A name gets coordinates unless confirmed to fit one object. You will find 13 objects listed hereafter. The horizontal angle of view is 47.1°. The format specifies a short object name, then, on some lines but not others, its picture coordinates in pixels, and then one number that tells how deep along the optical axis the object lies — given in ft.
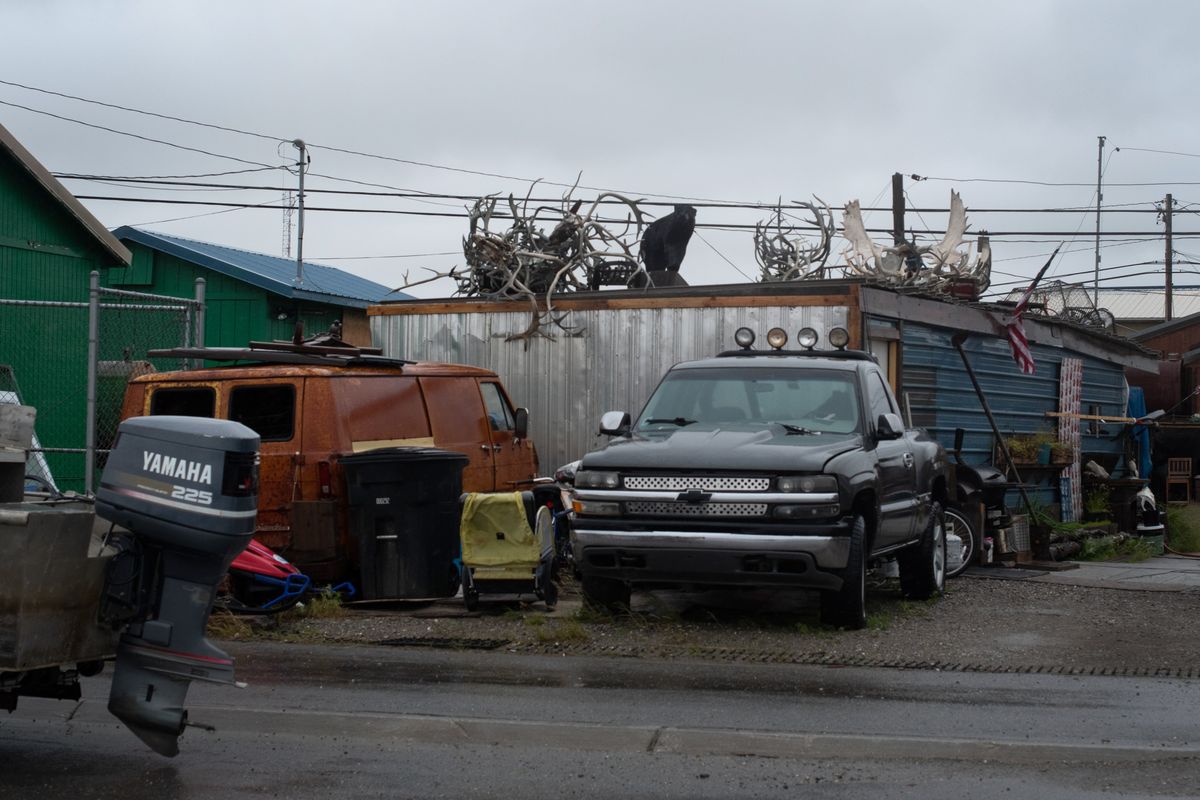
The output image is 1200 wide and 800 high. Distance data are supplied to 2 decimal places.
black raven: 55.93
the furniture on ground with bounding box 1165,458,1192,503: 93.30
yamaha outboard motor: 18.44
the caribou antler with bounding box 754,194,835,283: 56.75
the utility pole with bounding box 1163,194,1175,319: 168.55
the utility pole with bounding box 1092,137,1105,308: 190.60
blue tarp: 71.00
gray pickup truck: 30.50
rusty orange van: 36.01
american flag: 52.24
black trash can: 35.53
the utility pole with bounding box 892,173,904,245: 99.19
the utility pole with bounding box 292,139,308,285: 90.80
